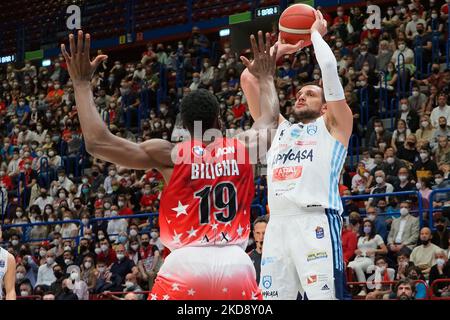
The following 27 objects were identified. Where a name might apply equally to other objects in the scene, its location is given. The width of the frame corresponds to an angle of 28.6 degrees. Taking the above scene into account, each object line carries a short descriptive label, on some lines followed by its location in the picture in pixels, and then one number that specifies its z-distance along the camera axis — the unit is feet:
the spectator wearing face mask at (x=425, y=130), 49.55
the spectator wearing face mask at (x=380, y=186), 46.40
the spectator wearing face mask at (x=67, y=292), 50.21
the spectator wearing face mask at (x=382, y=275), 39.38
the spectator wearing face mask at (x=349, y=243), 42.11
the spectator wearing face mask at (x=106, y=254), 53.93
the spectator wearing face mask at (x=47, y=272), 55.88
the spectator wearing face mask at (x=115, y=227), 56.65
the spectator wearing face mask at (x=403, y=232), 42.65
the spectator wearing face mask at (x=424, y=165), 46.34
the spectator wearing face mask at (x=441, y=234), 40.48
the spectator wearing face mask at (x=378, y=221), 43.75
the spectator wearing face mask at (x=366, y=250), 41.01
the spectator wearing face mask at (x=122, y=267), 50.80
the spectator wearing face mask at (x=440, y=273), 38.06
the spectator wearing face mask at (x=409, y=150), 48.73
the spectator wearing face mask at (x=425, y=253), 40.24
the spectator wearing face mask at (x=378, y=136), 51.19
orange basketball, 25.99
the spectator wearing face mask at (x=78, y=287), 50.96
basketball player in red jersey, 16.89
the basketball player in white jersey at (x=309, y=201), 22.68
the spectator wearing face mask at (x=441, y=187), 44.83
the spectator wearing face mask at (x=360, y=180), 48.47
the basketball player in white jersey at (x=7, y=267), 30.63
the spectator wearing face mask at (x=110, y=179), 63.52
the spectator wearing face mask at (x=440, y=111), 49.78
